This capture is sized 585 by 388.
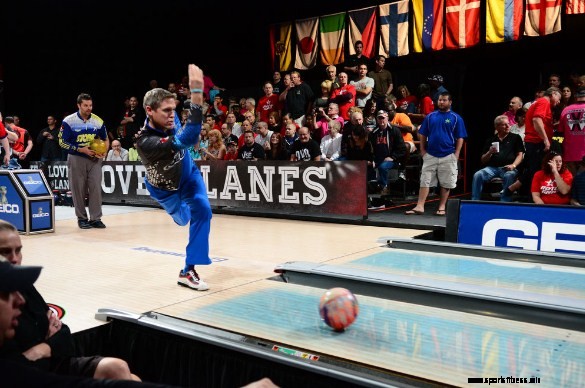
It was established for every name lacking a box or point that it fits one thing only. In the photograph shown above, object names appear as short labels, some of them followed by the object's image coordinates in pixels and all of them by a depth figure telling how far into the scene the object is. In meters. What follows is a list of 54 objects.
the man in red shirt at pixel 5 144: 7.05
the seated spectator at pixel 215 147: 9.59
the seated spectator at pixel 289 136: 8.84
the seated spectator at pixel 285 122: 9.36
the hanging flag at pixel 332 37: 11.95
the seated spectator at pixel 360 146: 8.01
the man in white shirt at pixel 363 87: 9.88
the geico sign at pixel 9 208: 6.76
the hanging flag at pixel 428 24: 10.45
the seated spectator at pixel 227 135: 10.18
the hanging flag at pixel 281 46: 12.96
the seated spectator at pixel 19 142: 11.32
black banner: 7.30
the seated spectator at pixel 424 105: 9.58
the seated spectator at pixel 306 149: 8.30
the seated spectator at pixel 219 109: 12.07
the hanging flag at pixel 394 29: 10.94
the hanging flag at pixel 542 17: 9.25
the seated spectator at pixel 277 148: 8.77
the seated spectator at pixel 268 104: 11.12
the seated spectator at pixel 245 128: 9.54
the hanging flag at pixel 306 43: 12.44
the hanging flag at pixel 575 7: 9.02
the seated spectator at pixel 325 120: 9.13
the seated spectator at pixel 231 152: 9.51
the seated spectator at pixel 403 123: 9.12
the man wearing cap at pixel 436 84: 9.05
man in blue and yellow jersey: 6.78
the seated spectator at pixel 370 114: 8.99
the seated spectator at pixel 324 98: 9.80
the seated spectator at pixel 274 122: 10.55
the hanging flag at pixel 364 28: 11.41
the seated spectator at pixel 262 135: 9.70
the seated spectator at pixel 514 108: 8.71
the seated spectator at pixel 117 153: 11.25
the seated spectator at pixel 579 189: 5.64
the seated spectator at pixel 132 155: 11.30
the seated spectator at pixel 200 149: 9.93
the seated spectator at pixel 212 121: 11.12
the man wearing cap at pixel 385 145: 8.11
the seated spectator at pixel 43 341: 1.91
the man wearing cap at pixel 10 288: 1.38
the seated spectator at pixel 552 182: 5.92
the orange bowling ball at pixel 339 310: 2.75
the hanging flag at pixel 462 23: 10.07
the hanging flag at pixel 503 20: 9.64
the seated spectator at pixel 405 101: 9.89
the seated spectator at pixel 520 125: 8.45
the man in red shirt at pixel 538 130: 6.80
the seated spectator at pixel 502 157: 7.28
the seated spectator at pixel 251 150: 8.86
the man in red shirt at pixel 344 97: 9.71
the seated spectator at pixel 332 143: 8.75
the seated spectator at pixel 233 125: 10.69
